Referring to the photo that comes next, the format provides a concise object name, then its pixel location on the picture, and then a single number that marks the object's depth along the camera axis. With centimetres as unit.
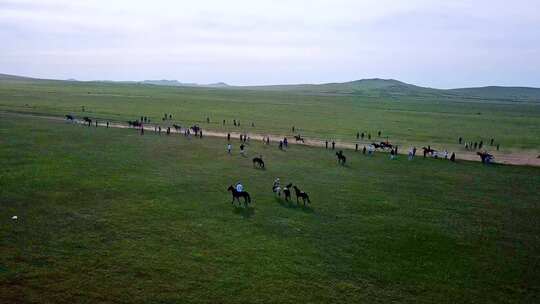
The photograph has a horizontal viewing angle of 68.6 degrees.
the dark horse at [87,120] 5638
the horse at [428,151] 4003
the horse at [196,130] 5071
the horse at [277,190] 2470
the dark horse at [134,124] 5515
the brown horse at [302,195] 2314
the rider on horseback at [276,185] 2467
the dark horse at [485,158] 3747
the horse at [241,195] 2239
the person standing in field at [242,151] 3810
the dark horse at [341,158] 3564
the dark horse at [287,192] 2370
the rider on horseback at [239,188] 2235
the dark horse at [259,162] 3290
